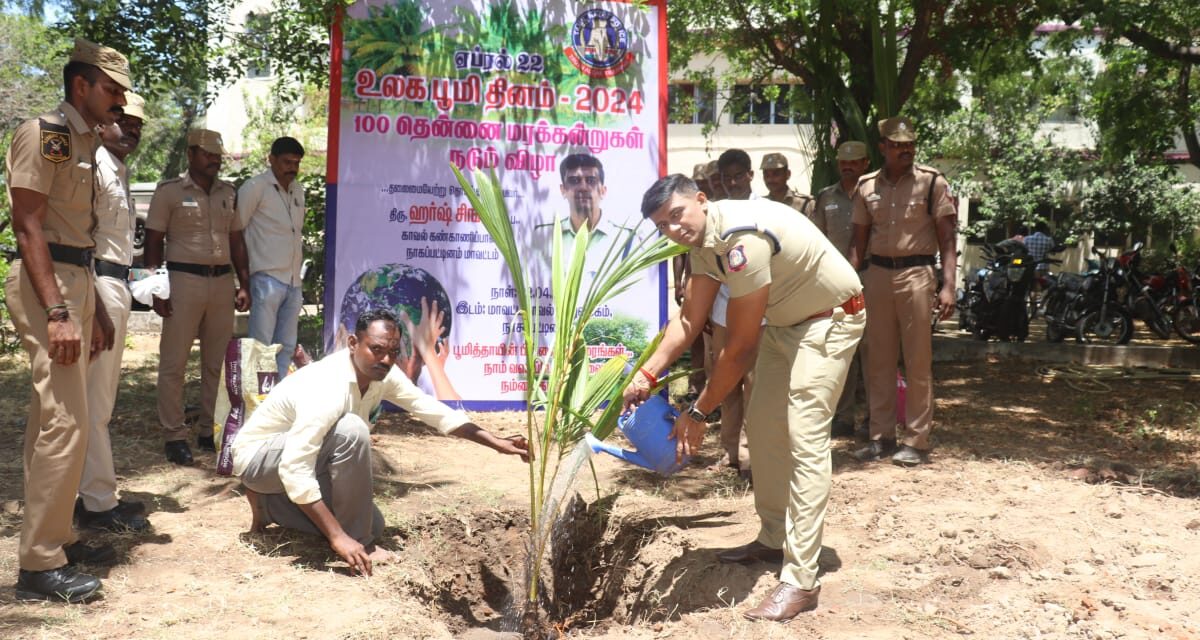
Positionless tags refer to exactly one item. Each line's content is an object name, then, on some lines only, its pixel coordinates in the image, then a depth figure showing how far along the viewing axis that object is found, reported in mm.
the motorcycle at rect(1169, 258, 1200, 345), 12469
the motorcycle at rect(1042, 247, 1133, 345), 11852
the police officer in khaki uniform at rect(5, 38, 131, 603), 3488
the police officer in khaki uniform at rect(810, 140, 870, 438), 6207
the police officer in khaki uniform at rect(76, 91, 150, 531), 4152
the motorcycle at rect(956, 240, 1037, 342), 11859
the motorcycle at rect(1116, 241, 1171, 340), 12172
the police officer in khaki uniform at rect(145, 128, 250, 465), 5656
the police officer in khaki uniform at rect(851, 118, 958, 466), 5660
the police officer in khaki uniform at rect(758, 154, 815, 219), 6105
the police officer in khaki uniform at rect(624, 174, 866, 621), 3598
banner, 6770
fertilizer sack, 5168
